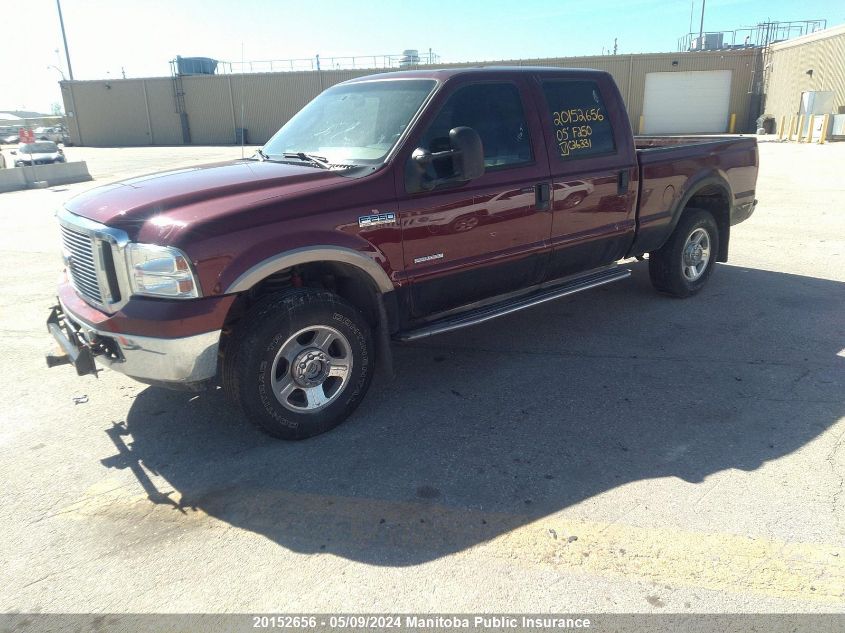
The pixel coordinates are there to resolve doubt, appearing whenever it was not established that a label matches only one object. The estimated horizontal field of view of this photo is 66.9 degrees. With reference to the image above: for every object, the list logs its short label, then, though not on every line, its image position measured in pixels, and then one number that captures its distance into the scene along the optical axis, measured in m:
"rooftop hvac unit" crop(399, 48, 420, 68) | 40.19
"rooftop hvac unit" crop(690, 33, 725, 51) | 41.06
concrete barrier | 18.84
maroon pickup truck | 3.29
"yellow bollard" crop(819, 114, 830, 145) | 25.92
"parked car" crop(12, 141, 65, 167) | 24.61
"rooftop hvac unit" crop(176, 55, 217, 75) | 43.69
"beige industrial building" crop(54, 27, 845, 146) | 32.94
